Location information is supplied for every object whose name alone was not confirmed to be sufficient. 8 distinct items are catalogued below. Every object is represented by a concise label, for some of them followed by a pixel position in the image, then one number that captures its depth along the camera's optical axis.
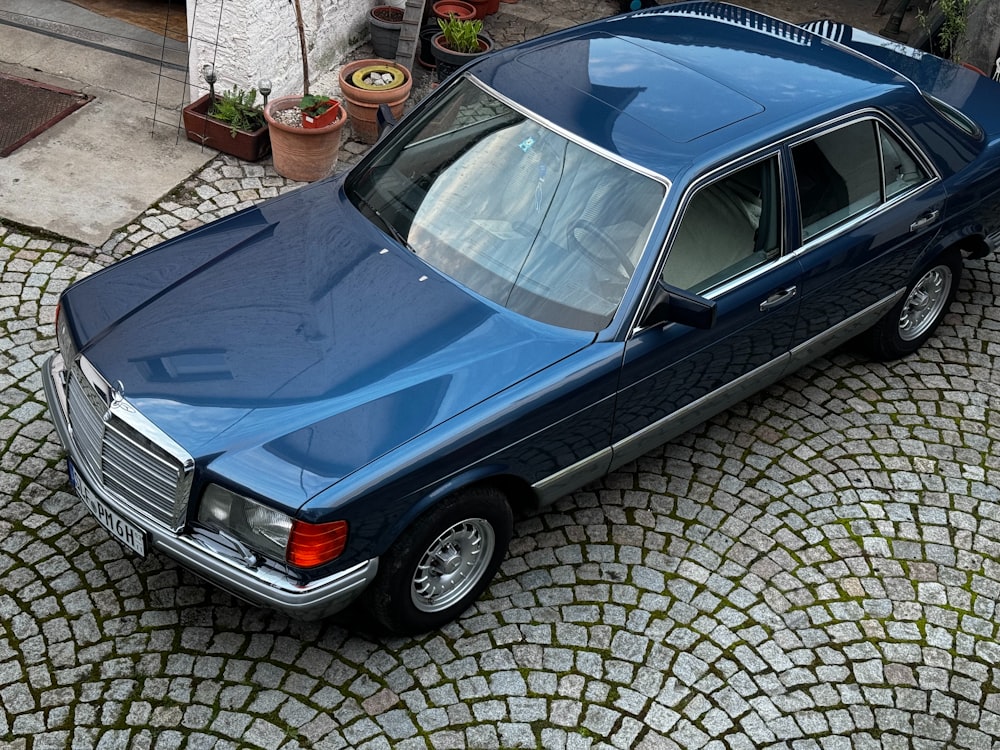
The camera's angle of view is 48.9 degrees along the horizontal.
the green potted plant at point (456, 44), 8.68
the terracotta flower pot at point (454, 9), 9.34
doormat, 7.46
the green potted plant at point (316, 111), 7.38
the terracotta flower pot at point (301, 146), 7.37
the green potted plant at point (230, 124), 7.60
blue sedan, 4.08
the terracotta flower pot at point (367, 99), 7.97
